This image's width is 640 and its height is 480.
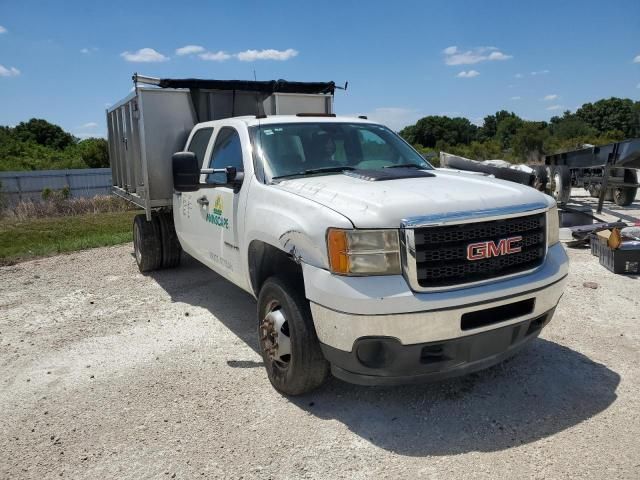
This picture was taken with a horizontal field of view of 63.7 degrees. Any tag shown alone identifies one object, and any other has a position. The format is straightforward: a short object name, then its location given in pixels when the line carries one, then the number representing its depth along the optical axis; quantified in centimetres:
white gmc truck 298
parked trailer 1130
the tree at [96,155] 4409
